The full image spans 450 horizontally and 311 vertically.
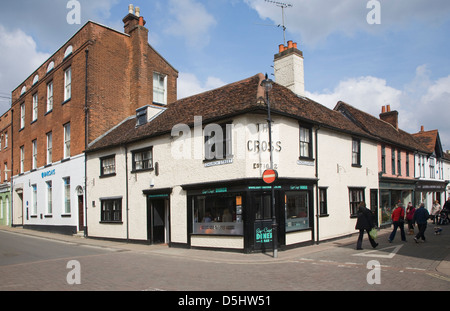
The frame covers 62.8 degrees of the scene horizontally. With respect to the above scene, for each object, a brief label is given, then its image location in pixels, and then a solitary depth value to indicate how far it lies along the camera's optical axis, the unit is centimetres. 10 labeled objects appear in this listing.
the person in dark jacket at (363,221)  1349
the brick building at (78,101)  2314
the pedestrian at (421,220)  1486
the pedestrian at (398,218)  1552
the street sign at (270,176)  1223
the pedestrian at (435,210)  2330
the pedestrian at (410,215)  1748
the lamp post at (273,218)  1229
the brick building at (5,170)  3519
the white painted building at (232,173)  1395
